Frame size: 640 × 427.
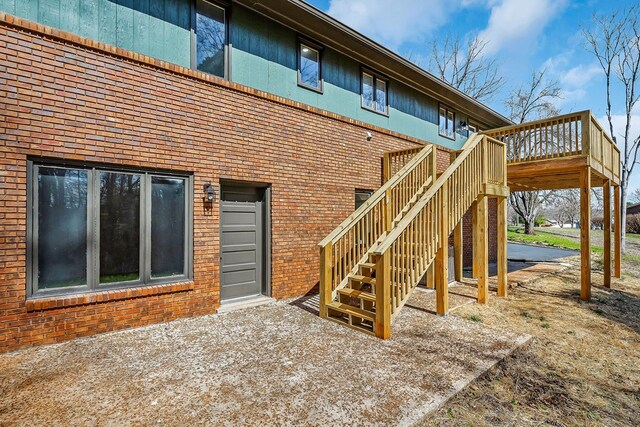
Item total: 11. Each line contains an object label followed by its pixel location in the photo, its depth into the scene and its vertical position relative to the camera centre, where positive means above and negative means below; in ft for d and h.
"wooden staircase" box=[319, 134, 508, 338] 15.08 -0.77
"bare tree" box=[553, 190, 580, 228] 111.96 +3.09
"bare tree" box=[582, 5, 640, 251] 52.54 +27.32
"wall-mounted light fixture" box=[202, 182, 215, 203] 17.28 +1.37
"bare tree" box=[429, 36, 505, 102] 75.20 +36.71
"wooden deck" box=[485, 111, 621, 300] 22.74 +4.19
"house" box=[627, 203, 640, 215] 129.33 +2.97
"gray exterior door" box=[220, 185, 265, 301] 19.07 -1.62
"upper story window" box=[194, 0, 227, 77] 17.90 +10.40
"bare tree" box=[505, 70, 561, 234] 77.41 +28.60
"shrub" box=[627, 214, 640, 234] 100.32 -2.57
